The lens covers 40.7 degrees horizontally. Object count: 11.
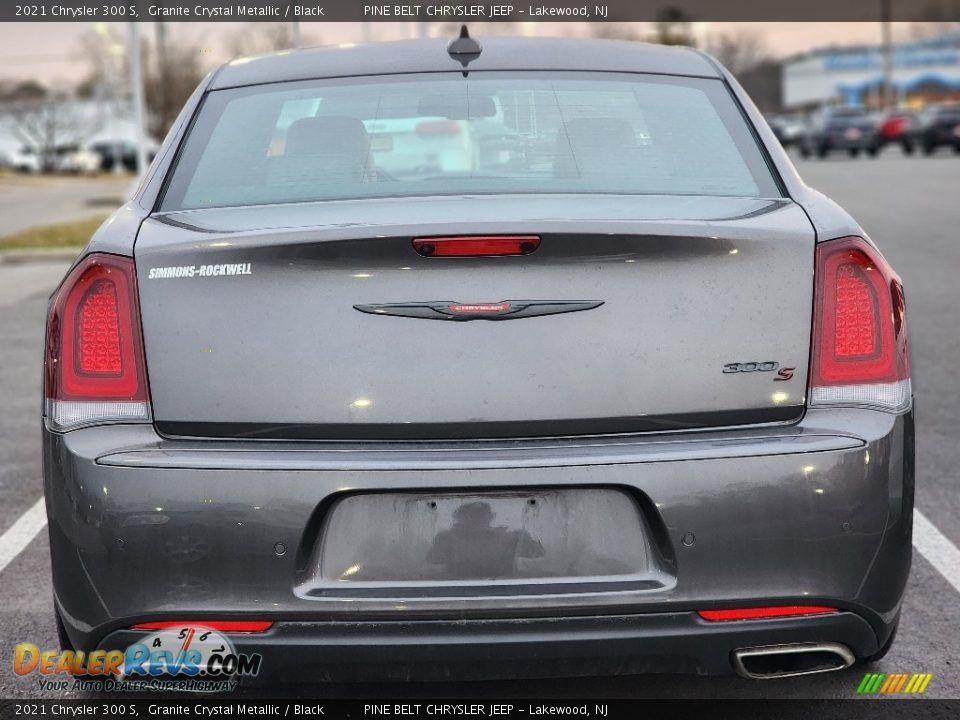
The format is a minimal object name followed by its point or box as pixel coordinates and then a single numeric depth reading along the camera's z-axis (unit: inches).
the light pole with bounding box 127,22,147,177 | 904.9
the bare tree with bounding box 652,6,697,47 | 5231.3
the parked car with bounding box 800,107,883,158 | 1827.0
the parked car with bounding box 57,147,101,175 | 2384.4
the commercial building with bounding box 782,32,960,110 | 4753.9
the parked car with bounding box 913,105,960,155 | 1747.0
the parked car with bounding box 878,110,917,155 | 1867.6
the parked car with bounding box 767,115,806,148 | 2391.1
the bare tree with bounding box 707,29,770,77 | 5477.4
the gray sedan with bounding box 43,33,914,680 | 100.4
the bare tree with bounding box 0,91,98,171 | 2417.6
